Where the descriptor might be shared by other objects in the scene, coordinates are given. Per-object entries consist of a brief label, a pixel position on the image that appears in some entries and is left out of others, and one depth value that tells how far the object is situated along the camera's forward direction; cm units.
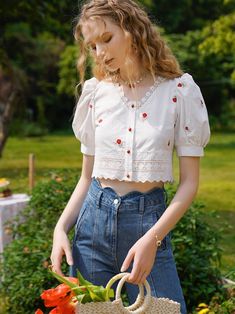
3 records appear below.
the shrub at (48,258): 285
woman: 153
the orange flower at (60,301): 139
